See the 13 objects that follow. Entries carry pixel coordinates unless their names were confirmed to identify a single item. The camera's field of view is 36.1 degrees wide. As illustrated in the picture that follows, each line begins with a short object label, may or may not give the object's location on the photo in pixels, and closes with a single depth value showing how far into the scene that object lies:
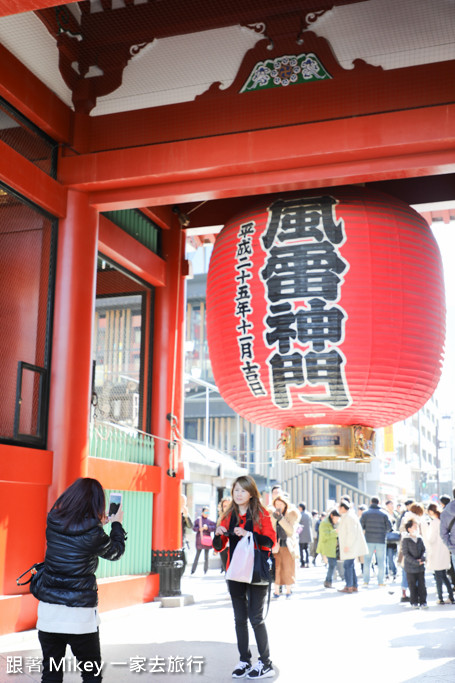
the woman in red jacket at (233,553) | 4.80
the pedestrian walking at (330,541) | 11.88
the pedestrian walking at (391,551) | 13.48
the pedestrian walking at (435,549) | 9.20
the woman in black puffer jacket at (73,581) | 3.38
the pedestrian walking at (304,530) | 16.07
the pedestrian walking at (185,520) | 12.56
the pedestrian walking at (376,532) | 11.74
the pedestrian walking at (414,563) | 8.92
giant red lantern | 5.79
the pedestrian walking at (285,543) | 9.50
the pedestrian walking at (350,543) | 10.79
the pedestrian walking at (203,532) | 13.99
